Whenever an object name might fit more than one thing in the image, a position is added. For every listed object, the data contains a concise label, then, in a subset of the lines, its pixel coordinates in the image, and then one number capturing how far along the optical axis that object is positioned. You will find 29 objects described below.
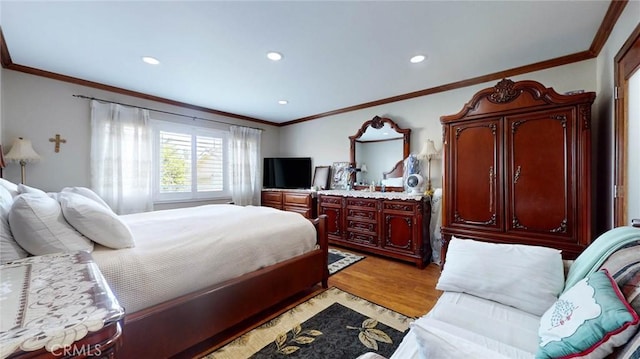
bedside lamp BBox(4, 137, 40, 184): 2.62
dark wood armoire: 2.06
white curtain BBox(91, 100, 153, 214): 3.24
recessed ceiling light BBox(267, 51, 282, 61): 2.39
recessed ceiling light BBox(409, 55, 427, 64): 2.45
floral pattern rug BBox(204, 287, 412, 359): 1.61
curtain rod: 3.17
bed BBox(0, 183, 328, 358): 1.33
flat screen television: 4.88
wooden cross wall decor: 2.99
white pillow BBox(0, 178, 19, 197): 1.51
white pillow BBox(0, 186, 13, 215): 1.22
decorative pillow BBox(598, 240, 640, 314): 0.78
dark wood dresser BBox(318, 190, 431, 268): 3.10
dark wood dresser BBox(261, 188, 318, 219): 4.27
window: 3.84
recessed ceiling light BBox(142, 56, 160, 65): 2.50
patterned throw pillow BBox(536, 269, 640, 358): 0.69
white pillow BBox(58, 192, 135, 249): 1.35
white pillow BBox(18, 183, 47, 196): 1.50
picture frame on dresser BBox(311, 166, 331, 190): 4.56
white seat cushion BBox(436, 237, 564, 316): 1.28
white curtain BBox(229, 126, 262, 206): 4.67
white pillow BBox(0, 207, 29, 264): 1.08
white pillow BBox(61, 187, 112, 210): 1.91
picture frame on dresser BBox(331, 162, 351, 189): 4.27
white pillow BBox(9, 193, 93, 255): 1.17
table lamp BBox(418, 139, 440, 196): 3.28
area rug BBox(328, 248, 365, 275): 3.08
